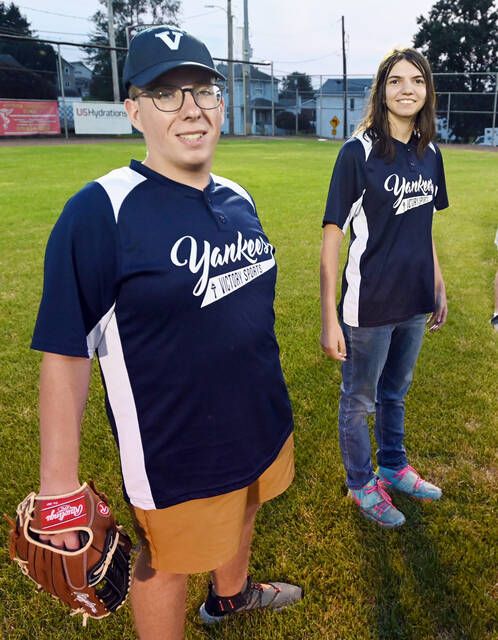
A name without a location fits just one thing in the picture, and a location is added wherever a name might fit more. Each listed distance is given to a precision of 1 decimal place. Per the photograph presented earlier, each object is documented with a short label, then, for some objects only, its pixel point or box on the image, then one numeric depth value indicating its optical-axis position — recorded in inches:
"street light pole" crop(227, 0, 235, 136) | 1566.2
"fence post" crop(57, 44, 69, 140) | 1113.7
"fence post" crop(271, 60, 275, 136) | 1497.8
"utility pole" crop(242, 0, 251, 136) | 1565.0
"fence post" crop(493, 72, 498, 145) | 1293.1
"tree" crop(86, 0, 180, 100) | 1989.5
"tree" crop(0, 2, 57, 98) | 1229.1
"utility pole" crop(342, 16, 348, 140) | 1583.9
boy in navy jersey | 54.2
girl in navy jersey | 89.4
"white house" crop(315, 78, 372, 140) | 1831.9
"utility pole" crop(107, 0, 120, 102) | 1249.8
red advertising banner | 1106.1
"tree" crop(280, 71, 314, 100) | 1754.4
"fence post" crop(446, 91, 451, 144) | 1347.2
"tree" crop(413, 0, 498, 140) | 1888.5
